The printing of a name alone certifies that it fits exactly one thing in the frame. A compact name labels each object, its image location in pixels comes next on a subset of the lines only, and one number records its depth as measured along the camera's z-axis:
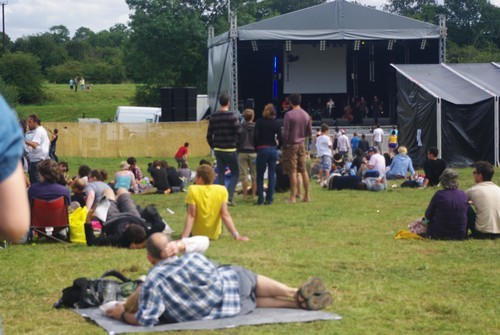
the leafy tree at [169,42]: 58.47
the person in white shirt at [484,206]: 10.52
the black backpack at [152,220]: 10.60
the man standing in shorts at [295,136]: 14.59
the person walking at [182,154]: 24.69
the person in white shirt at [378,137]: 29.55
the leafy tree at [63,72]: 86.38
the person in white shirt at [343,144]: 27.56
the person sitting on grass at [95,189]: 11.59
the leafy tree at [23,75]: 65.31
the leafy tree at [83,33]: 134.00
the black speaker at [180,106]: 36.94
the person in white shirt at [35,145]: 14.29
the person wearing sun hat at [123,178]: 15.16
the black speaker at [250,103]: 29.44
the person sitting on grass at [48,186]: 10.73
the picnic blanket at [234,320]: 6.30
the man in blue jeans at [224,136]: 13.52
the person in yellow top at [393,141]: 27.23
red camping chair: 10.72
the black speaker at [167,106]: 36.72
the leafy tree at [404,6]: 101.81
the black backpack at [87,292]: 7.10
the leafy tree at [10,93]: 47.20
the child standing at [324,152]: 18.73
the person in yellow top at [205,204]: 10.06
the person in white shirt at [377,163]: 18.89
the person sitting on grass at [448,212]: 10.34
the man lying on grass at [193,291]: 6.32
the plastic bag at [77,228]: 10.91
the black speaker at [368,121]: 32.84
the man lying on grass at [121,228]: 10.12
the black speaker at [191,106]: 37.19
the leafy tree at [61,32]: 121.19
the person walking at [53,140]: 23.67
